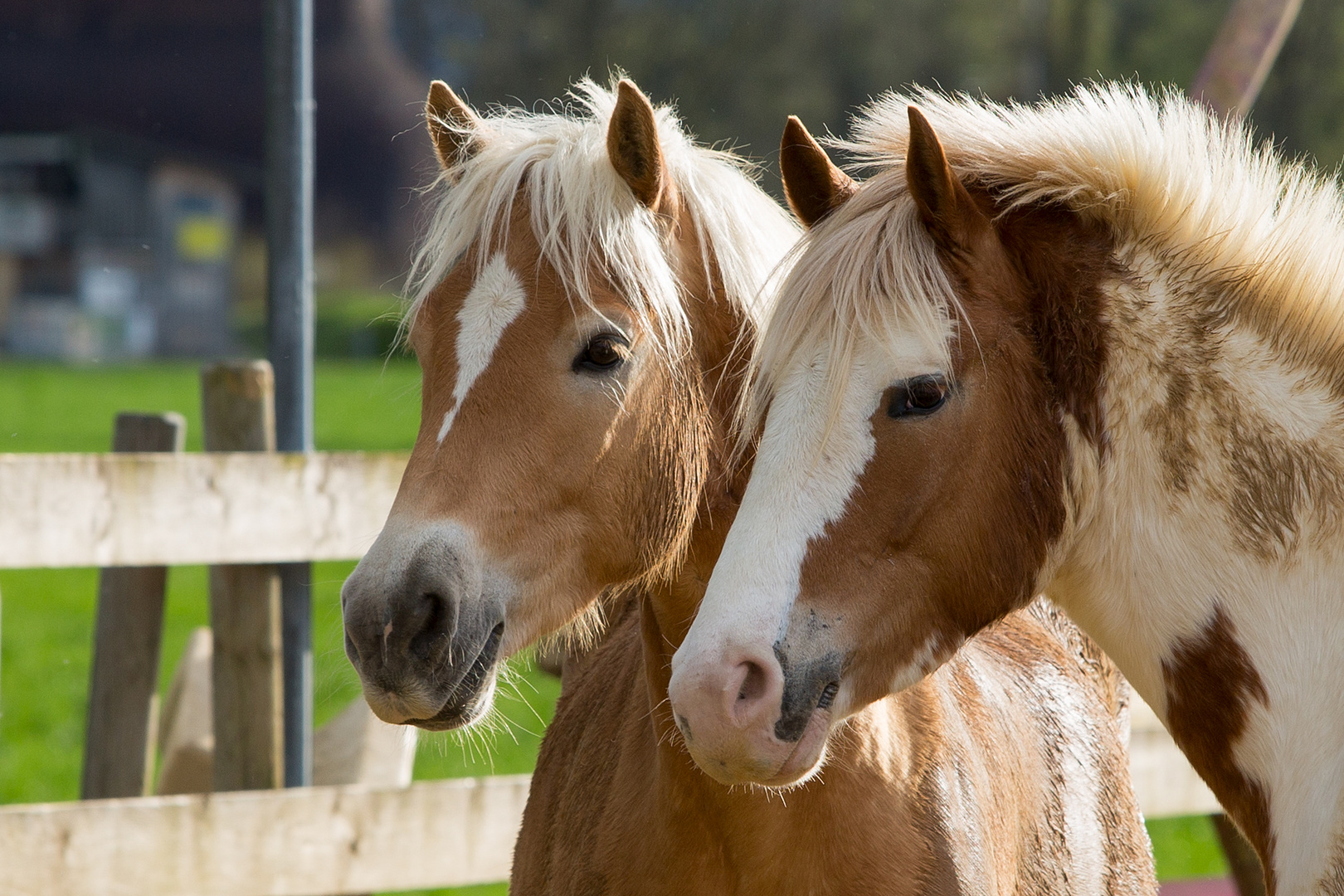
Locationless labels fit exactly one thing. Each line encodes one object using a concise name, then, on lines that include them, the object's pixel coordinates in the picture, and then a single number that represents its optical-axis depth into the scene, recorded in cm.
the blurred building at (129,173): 8150
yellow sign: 8512
